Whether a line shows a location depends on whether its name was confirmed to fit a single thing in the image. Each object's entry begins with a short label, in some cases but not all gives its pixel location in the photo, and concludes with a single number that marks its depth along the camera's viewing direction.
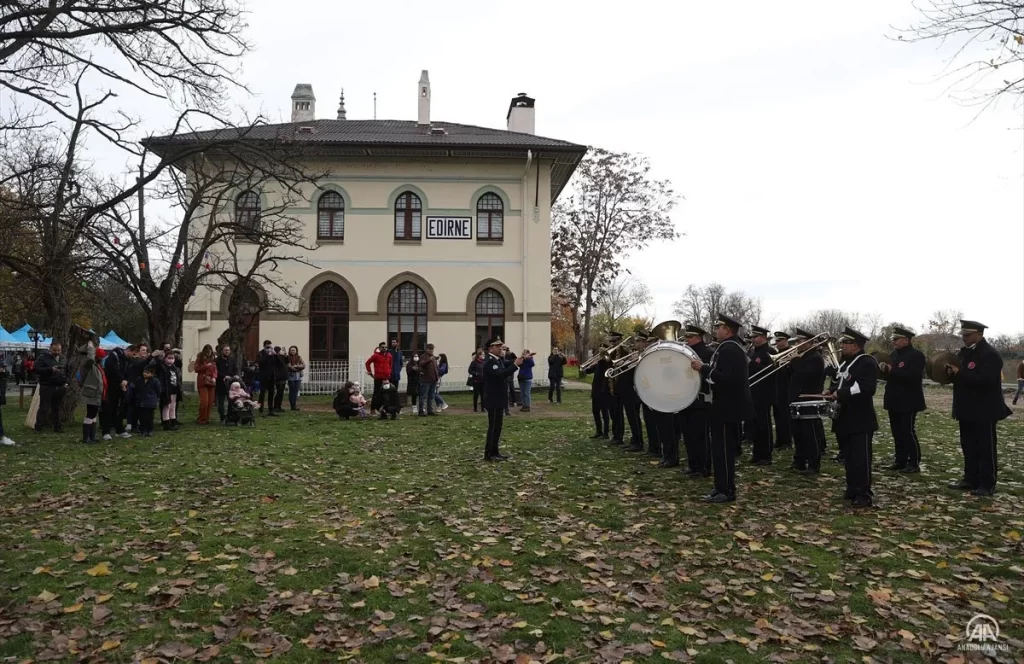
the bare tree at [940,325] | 57.10
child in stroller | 16.75
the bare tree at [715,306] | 87.88
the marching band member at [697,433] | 10.56
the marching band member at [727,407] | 8.91
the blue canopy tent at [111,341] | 41.34
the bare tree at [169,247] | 19.03
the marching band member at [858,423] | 8.56
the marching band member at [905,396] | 10.64
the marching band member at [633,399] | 13.18
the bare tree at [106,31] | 9.13
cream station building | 28.48
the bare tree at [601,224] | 41.81
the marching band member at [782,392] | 12.27
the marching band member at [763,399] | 11.51
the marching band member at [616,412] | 13.80
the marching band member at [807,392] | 10.73
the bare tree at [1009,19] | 8.31
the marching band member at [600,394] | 14.39
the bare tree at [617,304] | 78.12
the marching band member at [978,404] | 9.08
